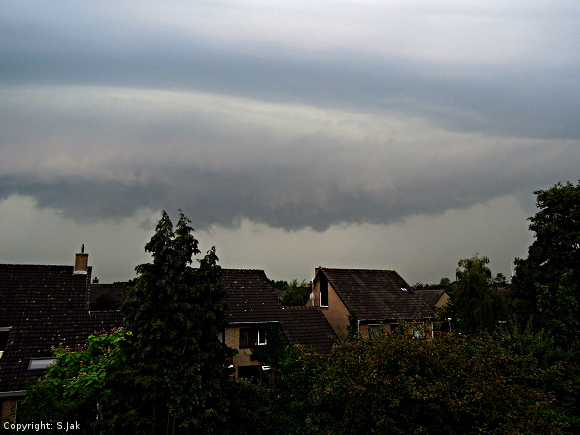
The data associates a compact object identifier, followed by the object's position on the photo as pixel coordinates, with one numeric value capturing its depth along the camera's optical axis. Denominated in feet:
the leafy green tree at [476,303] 156.56
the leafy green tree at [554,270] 102.78
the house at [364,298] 120.47
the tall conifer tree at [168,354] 60.13
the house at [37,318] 73.20
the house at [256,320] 100.78
